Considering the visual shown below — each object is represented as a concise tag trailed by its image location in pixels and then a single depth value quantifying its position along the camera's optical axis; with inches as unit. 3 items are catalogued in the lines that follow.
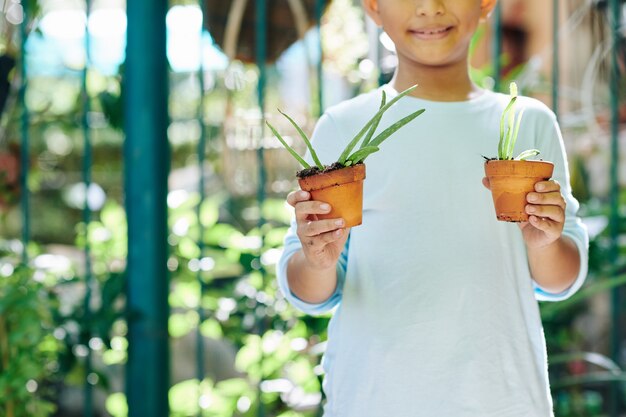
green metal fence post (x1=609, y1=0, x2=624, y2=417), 94.8
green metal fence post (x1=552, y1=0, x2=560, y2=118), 93.1
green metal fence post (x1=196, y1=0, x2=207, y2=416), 90.4
